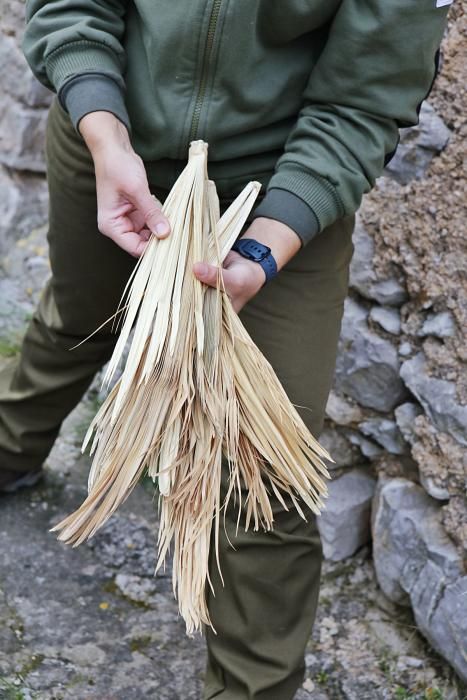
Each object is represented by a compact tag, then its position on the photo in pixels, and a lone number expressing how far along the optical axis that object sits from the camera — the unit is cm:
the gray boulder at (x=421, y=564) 200
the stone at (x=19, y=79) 306
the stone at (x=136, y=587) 227
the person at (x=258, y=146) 161
